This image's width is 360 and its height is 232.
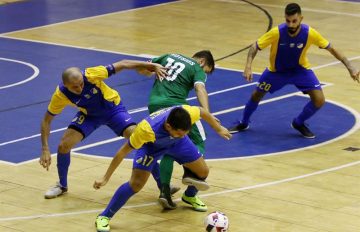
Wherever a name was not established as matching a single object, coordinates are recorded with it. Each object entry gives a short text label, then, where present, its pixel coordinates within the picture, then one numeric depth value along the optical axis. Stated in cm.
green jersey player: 1409
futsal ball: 1261
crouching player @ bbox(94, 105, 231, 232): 1304
